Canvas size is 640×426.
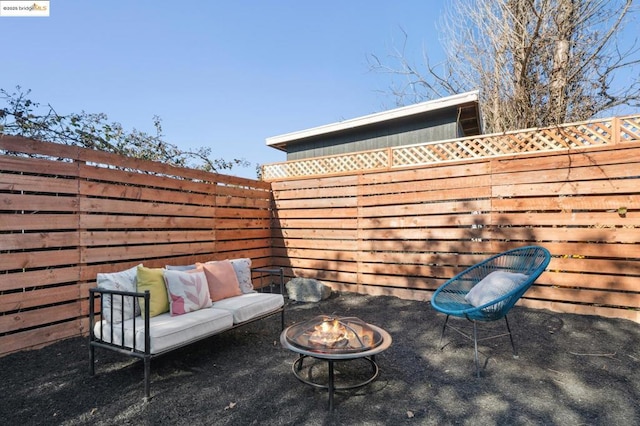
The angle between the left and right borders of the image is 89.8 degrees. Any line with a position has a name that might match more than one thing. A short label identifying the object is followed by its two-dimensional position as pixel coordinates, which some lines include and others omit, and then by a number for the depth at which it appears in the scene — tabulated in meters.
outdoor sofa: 2.34
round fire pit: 2.05
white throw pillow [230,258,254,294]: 3.68
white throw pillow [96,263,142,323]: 2.58
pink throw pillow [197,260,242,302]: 3.28
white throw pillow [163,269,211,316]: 2.79
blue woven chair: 2.55
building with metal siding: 6.19
